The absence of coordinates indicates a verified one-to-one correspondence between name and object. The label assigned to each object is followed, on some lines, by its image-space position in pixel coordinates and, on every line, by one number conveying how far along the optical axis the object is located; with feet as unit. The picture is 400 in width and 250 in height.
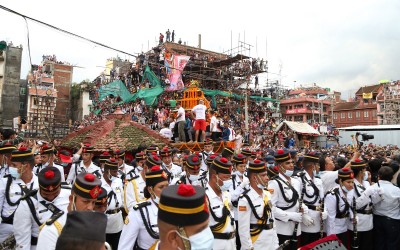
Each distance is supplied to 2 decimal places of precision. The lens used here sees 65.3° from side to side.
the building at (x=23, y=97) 127.24
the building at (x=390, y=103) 160.04
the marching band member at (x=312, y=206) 17.61
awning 82.51
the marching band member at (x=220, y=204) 12.82
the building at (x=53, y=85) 120.88
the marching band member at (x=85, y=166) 23.47
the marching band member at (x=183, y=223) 6.29
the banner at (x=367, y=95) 188.41
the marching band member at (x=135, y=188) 16.66
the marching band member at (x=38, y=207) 10.95
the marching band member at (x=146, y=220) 11.06
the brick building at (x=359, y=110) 183.93
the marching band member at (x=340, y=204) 17.62
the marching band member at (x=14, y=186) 13.71
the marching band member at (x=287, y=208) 15.57
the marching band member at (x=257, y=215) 13.66
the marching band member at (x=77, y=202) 9.25
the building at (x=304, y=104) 185.16
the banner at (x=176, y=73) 88.99
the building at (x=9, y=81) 111.86
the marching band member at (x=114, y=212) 16.84
